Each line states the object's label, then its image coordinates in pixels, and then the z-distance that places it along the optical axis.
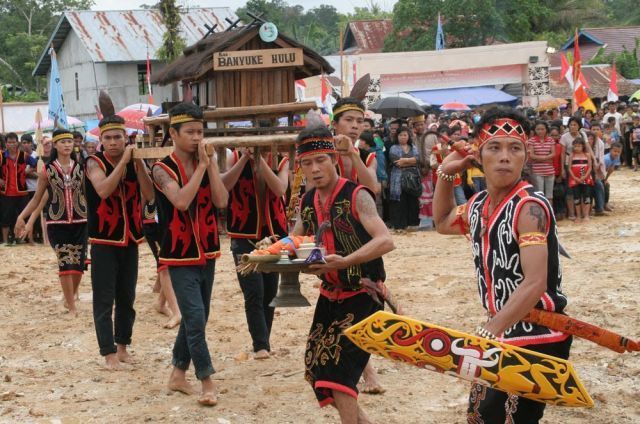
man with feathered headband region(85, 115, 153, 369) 7.68
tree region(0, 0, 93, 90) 53.50
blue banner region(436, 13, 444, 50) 37.94
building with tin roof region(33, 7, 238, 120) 42.06
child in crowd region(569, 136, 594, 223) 16.44
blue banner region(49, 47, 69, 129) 17.70
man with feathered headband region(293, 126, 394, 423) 5.20
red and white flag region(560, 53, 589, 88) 29.20
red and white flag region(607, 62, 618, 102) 31.21
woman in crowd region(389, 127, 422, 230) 15.74
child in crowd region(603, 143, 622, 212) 17.53
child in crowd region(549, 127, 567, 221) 16.48
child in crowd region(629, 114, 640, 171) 24.66
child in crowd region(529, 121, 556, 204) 16.08
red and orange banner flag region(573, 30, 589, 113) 25.67
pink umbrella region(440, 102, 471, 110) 31.72
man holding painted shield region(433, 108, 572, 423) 3.94
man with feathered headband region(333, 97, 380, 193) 6.36
